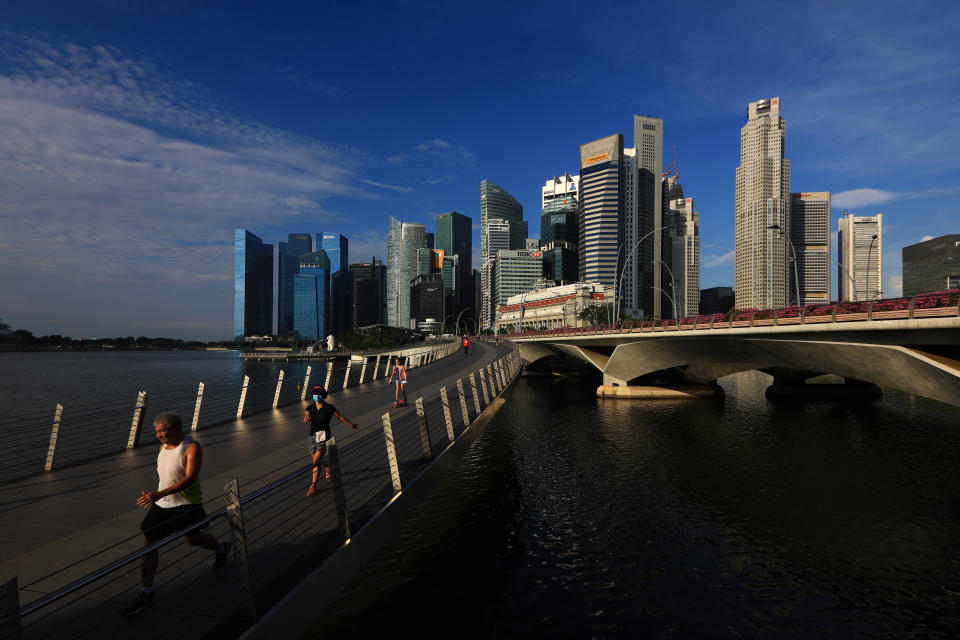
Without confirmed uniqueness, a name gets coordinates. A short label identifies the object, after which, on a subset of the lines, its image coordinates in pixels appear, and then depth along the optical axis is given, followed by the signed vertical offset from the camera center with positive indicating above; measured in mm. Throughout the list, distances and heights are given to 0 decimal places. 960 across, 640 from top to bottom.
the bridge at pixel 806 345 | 18031 -1173
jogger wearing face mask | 9102 -1890
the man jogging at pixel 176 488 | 5105 -1710
